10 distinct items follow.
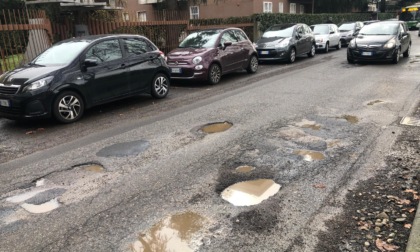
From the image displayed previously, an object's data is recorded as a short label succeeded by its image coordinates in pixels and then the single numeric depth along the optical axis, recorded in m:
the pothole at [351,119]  7.06
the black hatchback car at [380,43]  14.23
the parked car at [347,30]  24.14
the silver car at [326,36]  20.81
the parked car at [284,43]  16.23
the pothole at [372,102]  8.36
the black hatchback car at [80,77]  7.16
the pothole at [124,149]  5.71
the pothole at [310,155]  5.29
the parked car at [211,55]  11.35
